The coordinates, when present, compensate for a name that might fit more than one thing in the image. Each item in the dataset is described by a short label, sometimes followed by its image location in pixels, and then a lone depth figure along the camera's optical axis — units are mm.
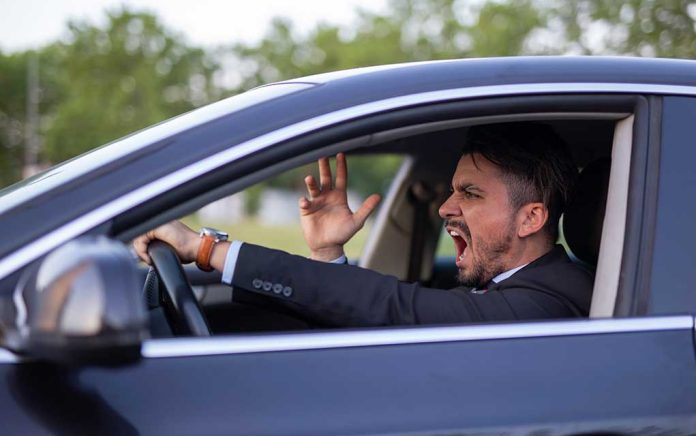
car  1412
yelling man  2037
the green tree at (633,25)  14562
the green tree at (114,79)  33625
